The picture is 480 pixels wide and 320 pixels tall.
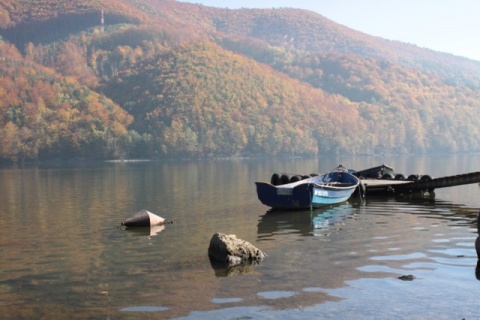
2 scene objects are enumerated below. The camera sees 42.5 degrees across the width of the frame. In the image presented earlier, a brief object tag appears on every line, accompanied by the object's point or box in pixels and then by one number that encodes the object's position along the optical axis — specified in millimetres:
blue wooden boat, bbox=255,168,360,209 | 35250
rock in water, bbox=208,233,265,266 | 19350
